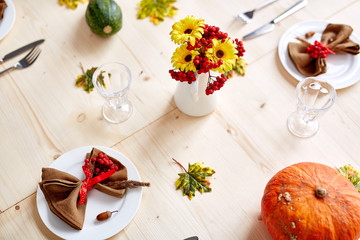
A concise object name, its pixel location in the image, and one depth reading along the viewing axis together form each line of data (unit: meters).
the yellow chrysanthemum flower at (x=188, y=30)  0.78
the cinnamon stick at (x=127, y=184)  0.90
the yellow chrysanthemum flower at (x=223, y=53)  0.80
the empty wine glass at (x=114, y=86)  1.00
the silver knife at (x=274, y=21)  1.20
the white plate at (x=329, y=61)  1.09
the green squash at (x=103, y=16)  1.11
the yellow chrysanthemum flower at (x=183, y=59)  0.80
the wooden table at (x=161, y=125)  0.91
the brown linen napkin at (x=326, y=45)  1.10
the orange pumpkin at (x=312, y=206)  0.73
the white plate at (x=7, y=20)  1.16
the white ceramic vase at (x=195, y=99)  0.93
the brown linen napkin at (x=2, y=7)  1.18
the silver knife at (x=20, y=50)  1.13
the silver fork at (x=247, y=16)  1.23
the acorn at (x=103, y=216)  0.86
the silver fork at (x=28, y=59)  1.12
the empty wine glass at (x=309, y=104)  0.95
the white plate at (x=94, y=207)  0.85
